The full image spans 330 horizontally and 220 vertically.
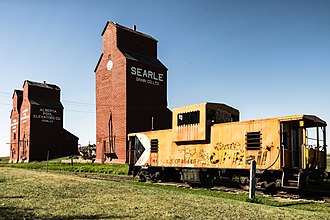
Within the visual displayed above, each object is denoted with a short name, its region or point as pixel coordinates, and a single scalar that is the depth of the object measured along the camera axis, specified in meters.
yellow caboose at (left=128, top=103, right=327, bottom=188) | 15.13
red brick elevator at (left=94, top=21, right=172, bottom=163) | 39.62
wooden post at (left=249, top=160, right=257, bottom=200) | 12.83
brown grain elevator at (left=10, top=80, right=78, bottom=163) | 59.59
